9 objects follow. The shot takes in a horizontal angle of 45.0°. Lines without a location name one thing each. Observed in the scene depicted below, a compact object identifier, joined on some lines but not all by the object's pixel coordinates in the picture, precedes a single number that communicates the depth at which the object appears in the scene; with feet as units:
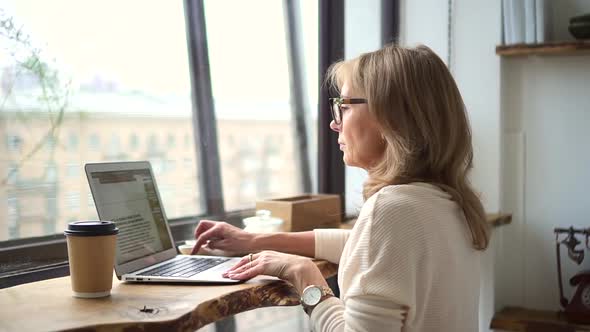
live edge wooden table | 4.09
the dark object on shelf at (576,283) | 9.34
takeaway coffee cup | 4.72
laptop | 5.31
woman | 4.59
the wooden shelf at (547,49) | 9.22
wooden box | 7.49
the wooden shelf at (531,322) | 9.23
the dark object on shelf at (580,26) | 9.23
